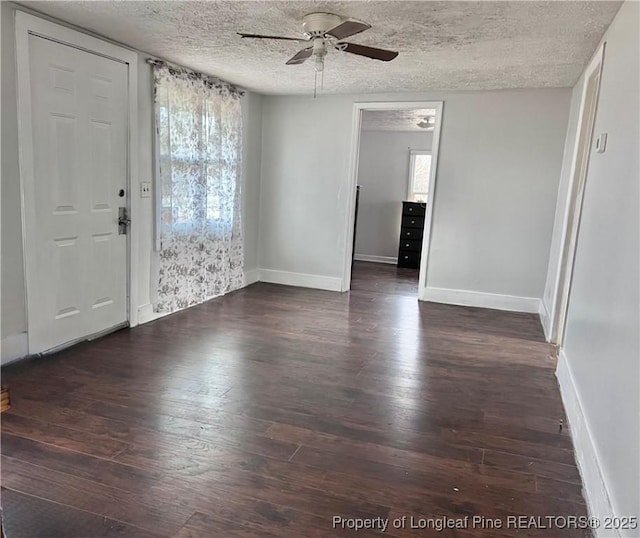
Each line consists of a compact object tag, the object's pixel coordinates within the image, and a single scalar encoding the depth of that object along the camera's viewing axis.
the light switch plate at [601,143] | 2.60
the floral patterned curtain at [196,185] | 4.20
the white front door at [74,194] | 3.11
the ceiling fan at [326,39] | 2.71
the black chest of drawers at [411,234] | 7.65
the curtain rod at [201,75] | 3.94
